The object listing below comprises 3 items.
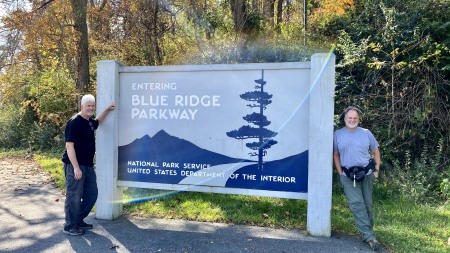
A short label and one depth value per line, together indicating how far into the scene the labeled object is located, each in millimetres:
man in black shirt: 4516
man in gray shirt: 4270
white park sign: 4539
